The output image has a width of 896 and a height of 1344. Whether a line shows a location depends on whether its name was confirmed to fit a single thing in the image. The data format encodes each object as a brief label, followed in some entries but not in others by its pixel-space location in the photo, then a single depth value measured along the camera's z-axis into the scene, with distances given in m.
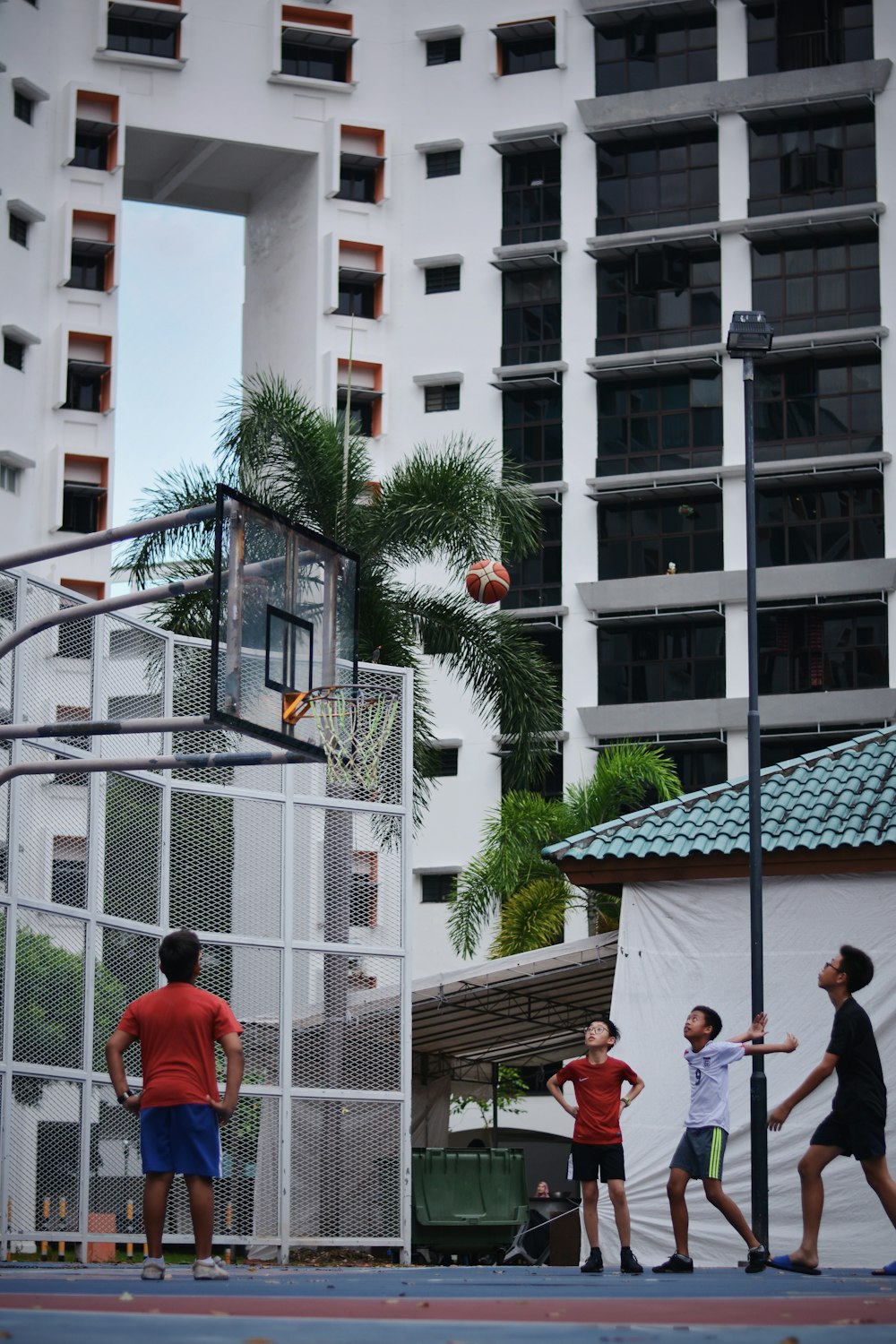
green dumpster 22.52
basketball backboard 12.62
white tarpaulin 19.64
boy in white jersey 13.84
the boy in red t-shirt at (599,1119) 13.88
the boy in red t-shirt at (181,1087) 10.27
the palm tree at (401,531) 26.08
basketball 23.00
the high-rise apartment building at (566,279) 55.28
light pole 17.80
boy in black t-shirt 11.76
